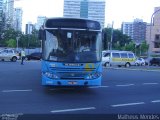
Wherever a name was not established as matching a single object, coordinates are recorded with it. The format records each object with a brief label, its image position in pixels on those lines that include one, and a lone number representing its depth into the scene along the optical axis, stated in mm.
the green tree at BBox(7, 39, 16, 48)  44513
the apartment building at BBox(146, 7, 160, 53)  58626
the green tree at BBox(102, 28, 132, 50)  55649
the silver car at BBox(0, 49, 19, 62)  23142
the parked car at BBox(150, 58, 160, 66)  32127
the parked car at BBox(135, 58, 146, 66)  31293
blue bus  7328
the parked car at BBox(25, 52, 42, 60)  31234
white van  21750
